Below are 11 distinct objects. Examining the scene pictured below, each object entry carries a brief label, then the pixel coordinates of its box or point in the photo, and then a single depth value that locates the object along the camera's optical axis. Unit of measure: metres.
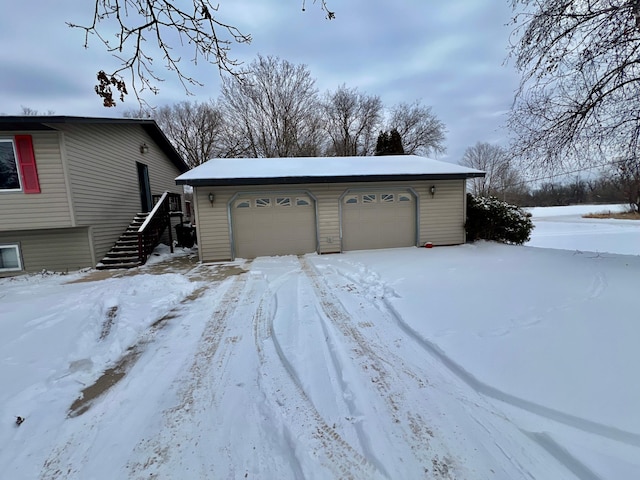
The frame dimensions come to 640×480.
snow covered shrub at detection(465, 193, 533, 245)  9.08
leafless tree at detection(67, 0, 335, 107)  2.36
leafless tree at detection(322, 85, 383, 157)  23.59
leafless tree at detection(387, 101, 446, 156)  25.31
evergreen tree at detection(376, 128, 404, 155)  18.93
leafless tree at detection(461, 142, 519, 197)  31.31
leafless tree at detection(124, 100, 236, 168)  22.81
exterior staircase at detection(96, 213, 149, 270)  8.22
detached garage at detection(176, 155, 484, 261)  8.62
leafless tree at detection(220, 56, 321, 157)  19.91
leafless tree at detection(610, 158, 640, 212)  5.96
